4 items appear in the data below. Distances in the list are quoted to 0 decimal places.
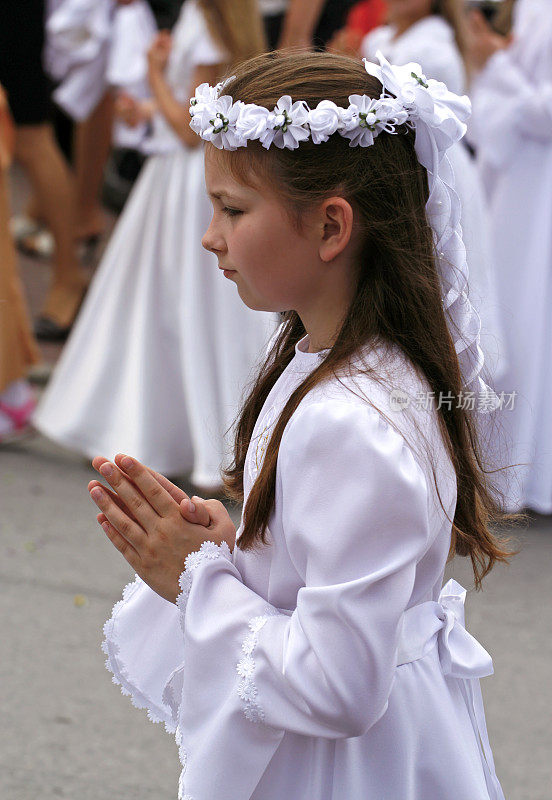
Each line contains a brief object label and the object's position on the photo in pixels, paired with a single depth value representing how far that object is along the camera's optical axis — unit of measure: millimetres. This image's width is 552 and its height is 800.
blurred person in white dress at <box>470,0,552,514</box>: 8516
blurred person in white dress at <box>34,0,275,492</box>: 8344
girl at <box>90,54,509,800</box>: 2658
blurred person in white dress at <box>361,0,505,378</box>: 7965
